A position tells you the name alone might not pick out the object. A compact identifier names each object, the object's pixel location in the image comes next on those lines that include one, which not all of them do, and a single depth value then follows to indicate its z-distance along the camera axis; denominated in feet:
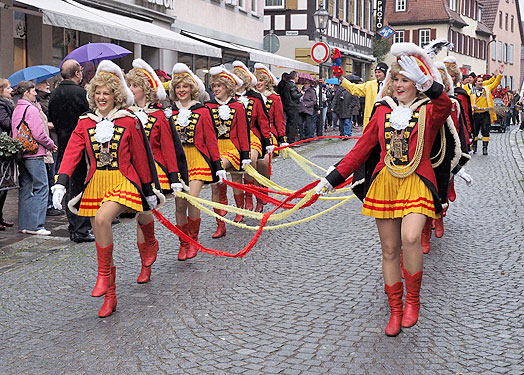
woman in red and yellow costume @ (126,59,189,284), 22.71
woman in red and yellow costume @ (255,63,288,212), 37.27
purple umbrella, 39.34
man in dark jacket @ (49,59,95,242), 28.96
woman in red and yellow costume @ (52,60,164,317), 19.20
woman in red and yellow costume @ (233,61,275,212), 33.71
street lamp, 85.51
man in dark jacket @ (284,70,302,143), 70.23
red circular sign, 78.24
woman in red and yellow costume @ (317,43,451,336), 17.03
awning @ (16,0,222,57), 39.24
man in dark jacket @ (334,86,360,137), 83.41
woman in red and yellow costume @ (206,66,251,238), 30.27
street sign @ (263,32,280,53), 81.35
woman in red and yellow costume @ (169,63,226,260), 26.45
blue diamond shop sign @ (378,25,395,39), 96.31
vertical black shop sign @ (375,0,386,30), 161.17
